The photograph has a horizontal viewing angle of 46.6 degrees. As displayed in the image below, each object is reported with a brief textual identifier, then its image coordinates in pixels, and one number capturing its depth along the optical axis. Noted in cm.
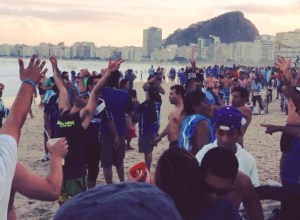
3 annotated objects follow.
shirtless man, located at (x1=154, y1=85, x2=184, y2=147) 423
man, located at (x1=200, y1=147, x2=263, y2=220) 173
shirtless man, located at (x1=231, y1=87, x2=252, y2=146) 463
